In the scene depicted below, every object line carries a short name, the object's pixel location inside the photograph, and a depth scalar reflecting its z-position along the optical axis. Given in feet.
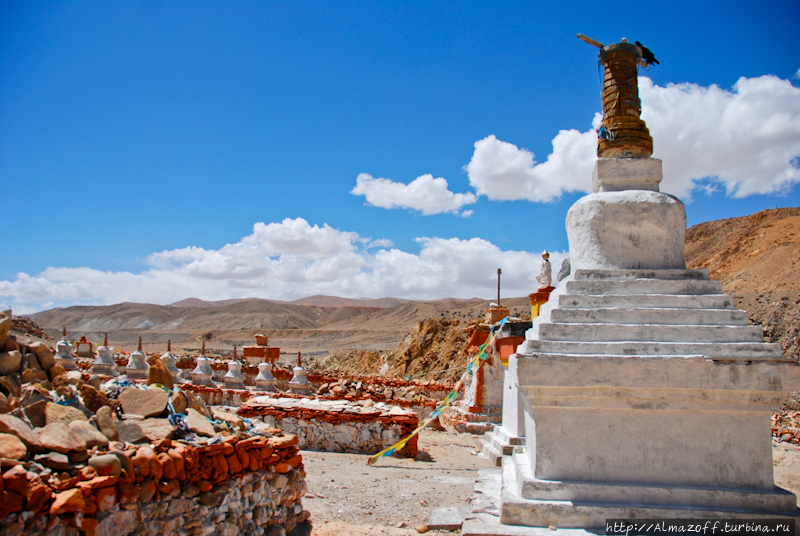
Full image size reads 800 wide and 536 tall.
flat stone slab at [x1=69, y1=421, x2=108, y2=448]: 11.80
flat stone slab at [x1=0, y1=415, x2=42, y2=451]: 10.78
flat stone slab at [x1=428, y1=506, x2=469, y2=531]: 17.47
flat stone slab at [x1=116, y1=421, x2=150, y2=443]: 12.87
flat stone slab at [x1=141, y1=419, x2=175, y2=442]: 13.42
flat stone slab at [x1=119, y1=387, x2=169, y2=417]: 14.53
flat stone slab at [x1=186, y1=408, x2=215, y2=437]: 14.80
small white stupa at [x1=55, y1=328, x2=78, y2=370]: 39.99
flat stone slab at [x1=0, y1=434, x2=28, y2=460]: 10.26
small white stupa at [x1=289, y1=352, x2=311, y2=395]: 42.98
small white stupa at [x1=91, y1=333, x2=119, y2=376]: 43.06
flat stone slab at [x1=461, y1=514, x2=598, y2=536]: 13.98
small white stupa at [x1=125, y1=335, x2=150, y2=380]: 38.56
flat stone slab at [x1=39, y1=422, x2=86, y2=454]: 11.09
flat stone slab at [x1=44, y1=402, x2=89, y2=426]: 12.39
